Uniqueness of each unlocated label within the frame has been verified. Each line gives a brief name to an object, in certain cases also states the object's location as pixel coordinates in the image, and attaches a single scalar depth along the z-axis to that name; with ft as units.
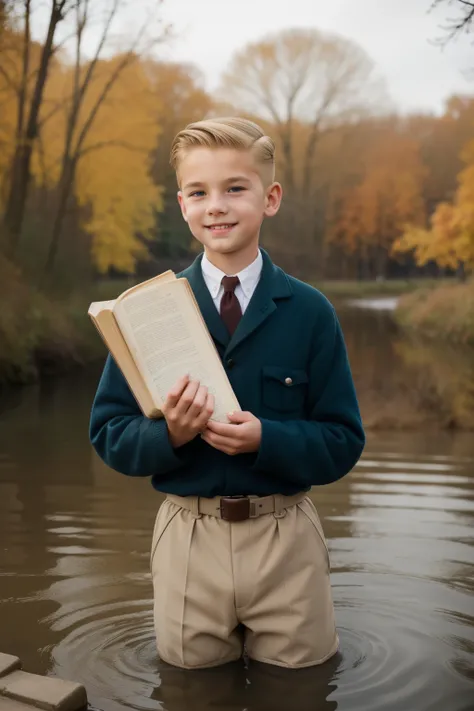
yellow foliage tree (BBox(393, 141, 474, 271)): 58.29
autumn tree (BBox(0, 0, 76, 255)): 41.34
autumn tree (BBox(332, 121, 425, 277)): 72.28
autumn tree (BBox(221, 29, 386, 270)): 66.85
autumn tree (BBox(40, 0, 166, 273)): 46.37
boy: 6.76
